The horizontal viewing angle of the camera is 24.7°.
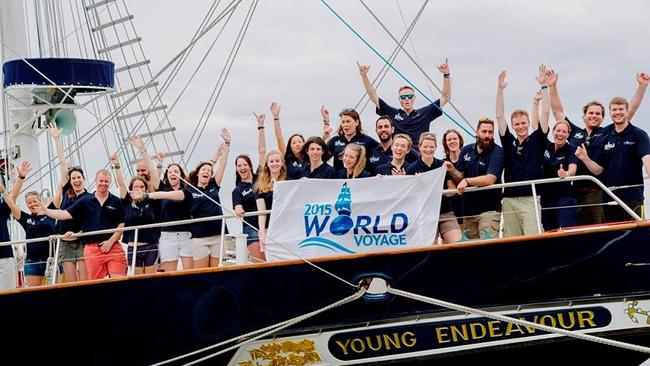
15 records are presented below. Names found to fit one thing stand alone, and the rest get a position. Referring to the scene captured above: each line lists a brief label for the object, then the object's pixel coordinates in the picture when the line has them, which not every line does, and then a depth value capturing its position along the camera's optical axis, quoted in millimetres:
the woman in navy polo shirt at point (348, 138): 15516
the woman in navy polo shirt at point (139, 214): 15578
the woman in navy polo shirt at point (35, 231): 15852
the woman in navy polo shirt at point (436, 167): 14664
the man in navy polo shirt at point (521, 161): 14602
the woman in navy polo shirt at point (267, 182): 15102
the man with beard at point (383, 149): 15250
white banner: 14547
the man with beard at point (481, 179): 14578
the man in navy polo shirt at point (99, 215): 15750
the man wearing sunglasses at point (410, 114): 16281
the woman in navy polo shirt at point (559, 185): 14562
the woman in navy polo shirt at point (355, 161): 14828
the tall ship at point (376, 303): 14281
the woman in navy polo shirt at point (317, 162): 15086
